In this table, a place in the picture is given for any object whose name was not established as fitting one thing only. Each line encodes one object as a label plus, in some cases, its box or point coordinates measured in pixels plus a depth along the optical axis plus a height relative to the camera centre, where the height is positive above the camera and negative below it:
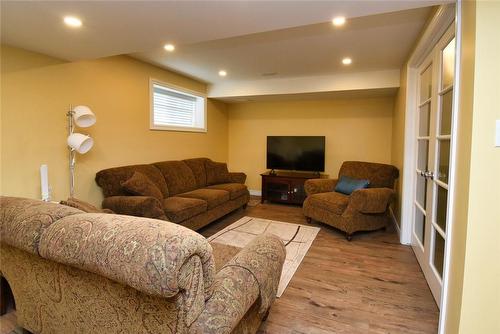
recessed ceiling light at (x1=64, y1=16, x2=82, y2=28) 1.91 +0.91
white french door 2.05 -0.06
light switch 1.26 +0.06
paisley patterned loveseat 0.96 -0.58
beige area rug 2.87 -1.14
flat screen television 5.18 -0.08
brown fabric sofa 2.96 -0.60
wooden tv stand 5.09 -0.73
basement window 4.20 +0.67
